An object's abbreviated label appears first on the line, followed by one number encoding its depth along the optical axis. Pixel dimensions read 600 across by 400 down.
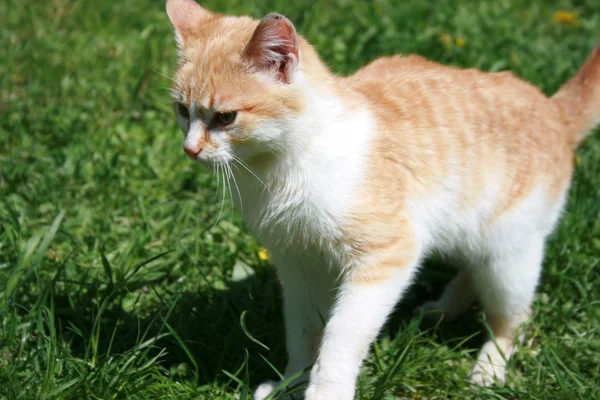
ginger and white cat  2.62
